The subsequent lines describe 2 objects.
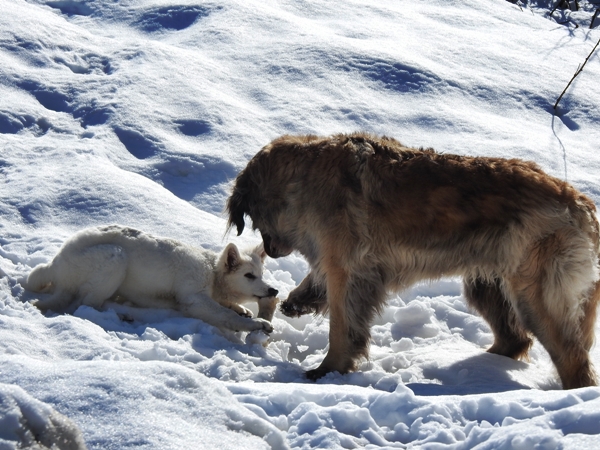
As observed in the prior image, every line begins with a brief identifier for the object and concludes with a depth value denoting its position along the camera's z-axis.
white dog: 11.85
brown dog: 10.88
